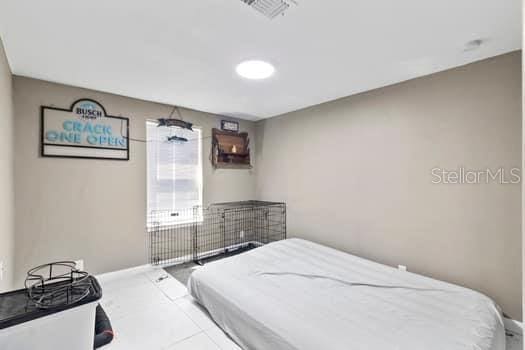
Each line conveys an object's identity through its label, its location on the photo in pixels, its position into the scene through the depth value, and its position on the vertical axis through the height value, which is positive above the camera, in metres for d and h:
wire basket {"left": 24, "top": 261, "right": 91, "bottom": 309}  0.83 -0.42
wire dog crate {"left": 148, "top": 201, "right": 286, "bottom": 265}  3.41 -0.88
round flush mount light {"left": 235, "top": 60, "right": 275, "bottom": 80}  2.25 +0.99
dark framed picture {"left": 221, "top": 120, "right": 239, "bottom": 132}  4.06 +0.81
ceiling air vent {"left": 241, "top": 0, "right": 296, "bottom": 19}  1.47 +1.01
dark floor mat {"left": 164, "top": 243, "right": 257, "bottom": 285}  3.07 -1.26
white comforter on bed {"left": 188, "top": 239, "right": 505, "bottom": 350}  1.54 -1.01
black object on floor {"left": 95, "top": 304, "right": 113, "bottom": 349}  0.94 -0.61
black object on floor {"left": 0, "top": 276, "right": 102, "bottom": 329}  0.75 -0.43
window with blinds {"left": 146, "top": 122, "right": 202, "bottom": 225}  3.35 -0.01
